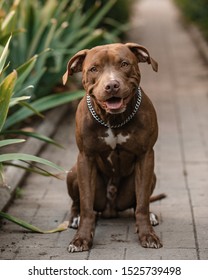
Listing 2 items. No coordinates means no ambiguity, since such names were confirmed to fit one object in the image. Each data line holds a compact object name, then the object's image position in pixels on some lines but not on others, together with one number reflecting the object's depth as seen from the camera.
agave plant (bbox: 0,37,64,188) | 5.42
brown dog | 4.99
